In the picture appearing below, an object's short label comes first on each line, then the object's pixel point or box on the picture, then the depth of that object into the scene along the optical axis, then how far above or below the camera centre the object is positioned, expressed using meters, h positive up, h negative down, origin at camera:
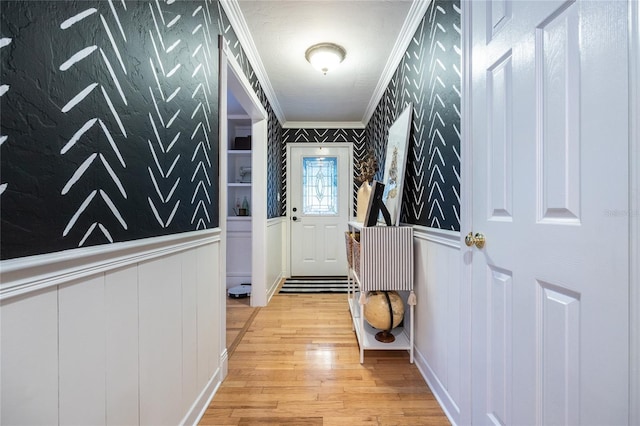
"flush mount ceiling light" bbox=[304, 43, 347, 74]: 2.21 +1.28
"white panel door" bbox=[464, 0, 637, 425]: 0.61 +0.00
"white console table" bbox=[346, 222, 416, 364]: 1.80 -0.31
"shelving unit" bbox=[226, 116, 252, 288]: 3.77 -0.06
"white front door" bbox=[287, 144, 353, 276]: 4.22 +0.04
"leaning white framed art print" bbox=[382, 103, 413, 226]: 1.99 +0.39
